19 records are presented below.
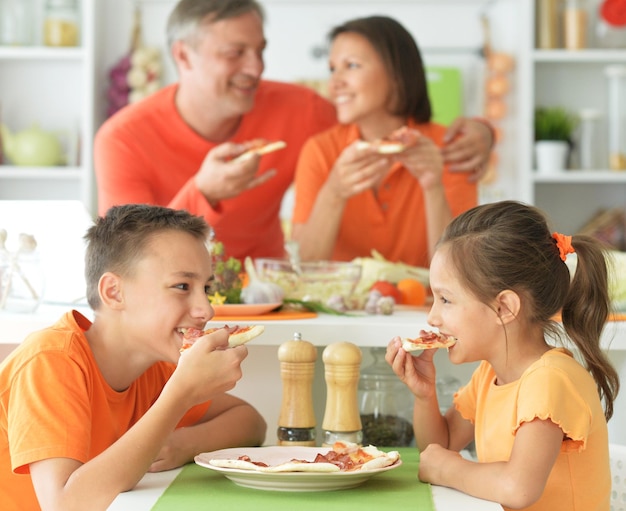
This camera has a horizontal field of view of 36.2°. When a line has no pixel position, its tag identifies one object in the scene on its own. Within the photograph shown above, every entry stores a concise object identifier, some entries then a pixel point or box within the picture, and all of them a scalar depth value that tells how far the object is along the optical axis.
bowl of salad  2.14
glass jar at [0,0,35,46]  4.34
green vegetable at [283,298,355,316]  1.97
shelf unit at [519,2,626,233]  4.41
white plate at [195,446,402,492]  1.17
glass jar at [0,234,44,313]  1.87
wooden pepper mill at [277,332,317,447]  1.44
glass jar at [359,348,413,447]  1.77
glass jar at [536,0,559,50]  4.28
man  3.02
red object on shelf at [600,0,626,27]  4.28
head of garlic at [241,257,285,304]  1.96
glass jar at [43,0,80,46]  4.34
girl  1.27
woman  2.81
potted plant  4.23
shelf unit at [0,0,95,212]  4.48
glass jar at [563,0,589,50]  4.27
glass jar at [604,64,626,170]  4.27
